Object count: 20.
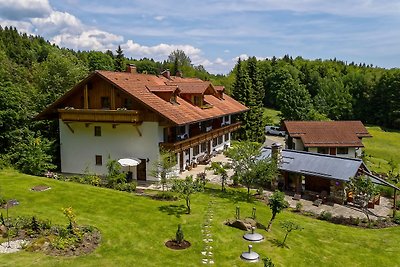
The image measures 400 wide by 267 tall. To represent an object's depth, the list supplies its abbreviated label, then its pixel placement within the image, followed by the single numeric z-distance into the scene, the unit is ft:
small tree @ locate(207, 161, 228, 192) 93.93
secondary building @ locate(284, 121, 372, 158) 137.18
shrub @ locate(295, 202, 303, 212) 83.91
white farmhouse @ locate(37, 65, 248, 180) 97.09
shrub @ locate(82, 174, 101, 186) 92.99
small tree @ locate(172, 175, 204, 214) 69.77
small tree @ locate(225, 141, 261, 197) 85.66
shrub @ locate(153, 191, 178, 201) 81.41
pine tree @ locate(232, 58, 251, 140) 189.26
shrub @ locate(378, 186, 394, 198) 100.94
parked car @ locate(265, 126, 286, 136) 224.37
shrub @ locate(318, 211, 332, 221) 79.41
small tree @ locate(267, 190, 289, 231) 63.57
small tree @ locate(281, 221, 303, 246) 60.08
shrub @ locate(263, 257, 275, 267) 45.20
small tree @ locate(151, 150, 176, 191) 86.79
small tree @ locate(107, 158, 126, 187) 91.30
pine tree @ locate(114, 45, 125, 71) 215.31
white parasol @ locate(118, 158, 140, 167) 94.68
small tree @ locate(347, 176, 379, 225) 84.23
